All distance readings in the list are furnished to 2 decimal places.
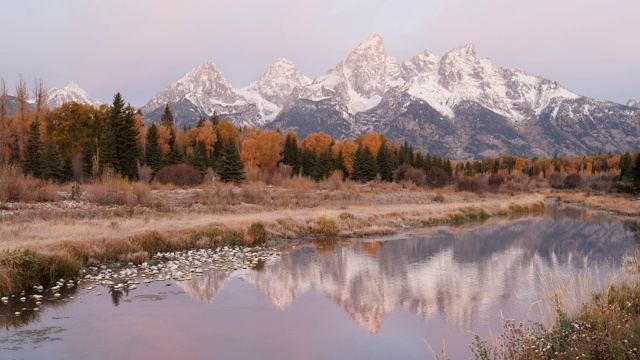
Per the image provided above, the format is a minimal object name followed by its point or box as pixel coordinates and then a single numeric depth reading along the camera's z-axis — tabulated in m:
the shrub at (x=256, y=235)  26.50
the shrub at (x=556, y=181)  119.71
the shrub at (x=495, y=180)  84.56
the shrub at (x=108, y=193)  34.19
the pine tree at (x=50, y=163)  53.28
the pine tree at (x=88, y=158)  60.88
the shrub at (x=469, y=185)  75.69
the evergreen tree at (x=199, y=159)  73.93
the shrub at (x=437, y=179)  79.94
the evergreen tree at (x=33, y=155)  55.00
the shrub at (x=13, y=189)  31.87
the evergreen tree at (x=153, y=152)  70.31
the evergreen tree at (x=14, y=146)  61.92
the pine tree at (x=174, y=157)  75.25
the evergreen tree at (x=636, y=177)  76.56
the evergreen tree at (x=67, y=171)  56.53
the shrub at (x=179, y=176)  55.28
